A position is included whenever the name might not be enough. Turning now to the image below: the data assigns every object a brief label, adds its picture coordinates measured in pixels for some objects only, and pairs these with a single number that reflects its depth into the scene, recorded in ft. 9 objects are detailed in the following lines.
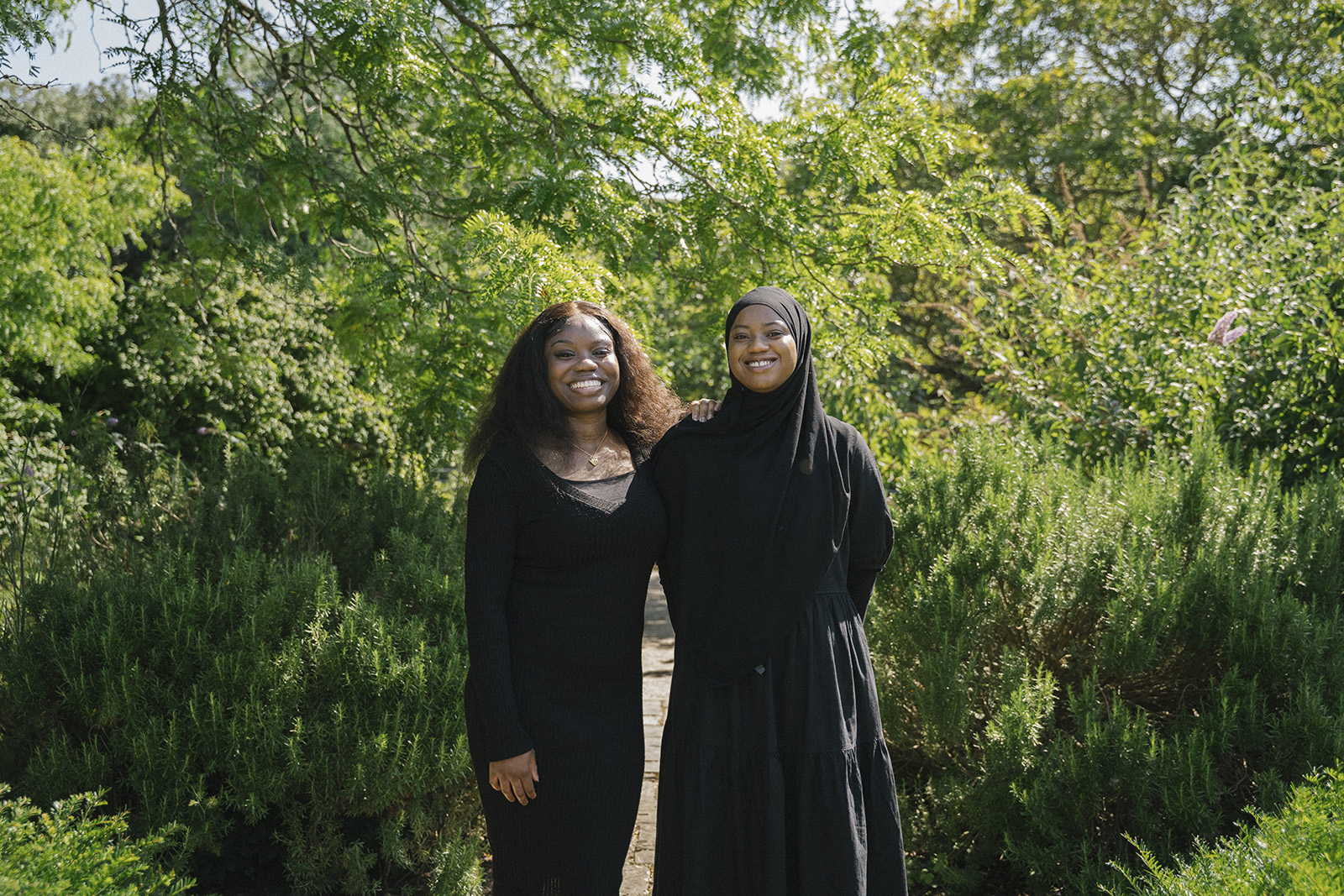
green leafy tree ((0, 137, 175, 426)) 23.25
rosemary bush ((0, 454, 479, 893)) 10.26
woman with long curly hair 7.93
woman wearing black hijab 7.76
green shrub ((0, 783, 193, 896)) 6.27
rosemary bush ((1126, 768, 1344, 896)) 5.71
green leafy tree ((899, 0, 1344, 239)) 38.50
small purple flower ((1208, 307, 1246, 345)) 15.25
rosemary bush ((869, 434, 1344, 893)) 9.72
